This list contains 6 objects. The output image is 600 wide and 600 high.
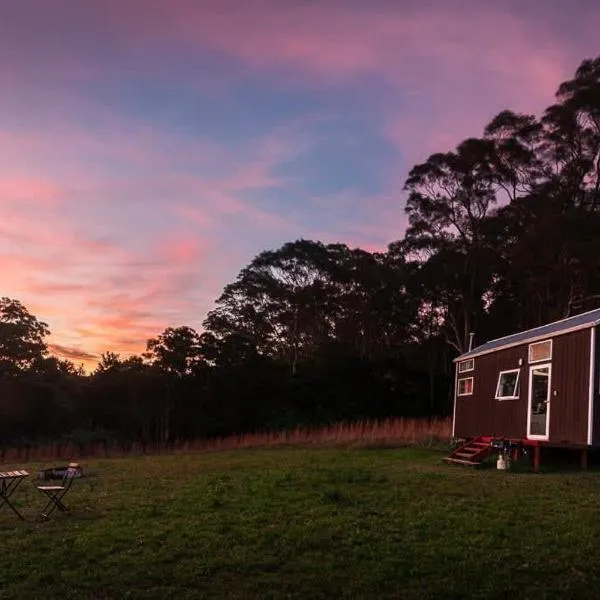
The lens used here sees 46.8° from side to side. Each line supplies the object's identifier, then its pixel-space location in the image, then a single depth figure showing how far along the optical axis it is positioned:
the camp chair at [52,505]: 8.84
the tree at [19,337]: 40.75
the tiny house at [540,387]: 14.27
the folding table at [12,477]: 8.88
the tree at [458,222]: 33.75
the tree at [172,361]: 38.81
